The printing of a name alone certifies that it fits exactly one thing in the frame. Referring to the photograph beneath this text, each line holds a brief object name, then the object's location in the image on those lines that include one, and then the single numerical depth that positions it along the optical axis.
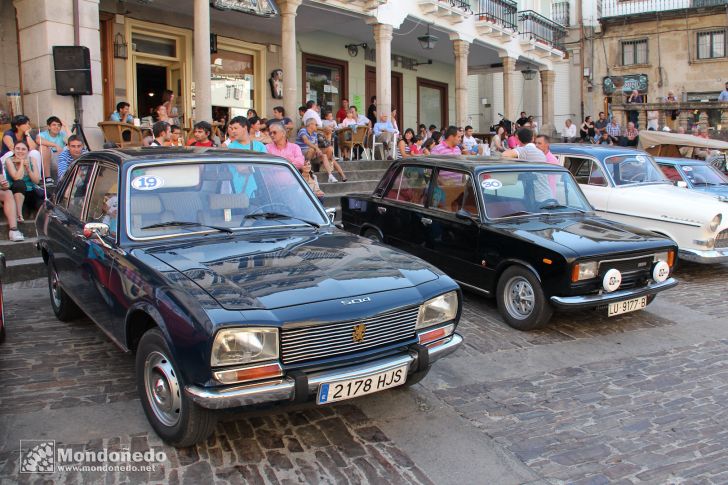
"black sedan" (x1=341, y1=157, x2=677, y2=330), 5.79
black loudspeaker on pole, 9.74
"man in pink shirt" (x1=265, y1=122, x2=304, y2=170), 7.68
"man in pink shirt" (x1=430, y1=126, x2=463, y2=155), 9.27
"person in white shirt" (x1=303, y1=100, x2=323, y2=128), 13.72
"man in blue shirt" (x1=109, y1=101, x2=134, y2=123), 11.54
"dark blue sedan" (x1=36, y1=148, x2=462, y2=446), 3.21
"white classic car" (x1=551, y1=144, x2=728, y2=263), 8.26
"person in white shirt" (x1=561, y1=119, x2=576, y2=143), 23.97
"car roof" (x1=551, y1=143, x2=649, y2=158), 9.40
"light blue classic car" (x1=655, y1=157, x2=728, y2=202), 10.80
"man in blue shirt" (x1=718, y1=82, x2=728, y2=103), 20.81
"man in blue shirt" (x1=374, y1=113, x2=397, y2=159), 15.52
